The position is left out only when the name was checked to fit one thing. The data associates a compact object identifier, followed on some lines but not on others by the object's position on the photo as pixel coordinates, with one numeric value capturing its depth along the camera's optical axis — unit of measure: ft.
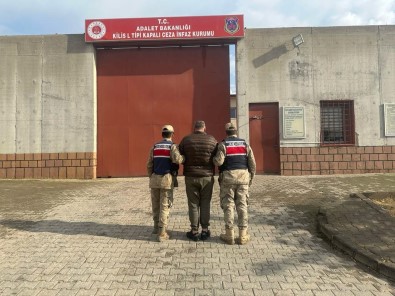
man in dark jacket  17.94
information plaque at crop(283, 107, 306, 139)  37.17
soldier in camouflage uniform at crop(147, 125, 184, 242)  17.92
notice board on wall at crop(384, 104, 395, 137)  37.04
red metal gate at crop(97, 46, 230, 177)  38.96
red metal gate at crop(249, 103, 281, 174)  38.01
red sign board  37.42
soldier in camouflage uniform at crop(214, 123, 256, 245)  17.25
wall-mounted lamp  37.19
